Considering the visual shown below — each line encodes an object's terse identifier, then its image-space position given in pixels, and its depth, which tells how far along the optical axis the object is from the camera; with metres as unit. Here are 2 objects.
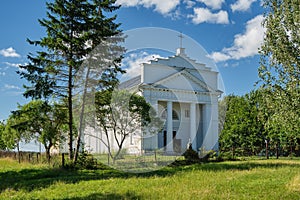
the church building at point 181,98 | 35.66
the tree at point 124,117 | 22.48
